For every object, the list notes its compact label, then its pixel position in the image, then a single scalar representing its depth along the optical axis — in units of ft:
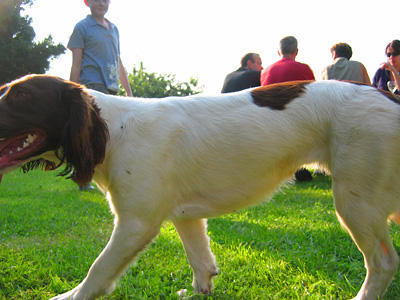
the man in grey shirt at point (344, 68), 18.56
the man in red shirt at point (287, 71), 17.26
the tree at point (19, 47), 70.69
